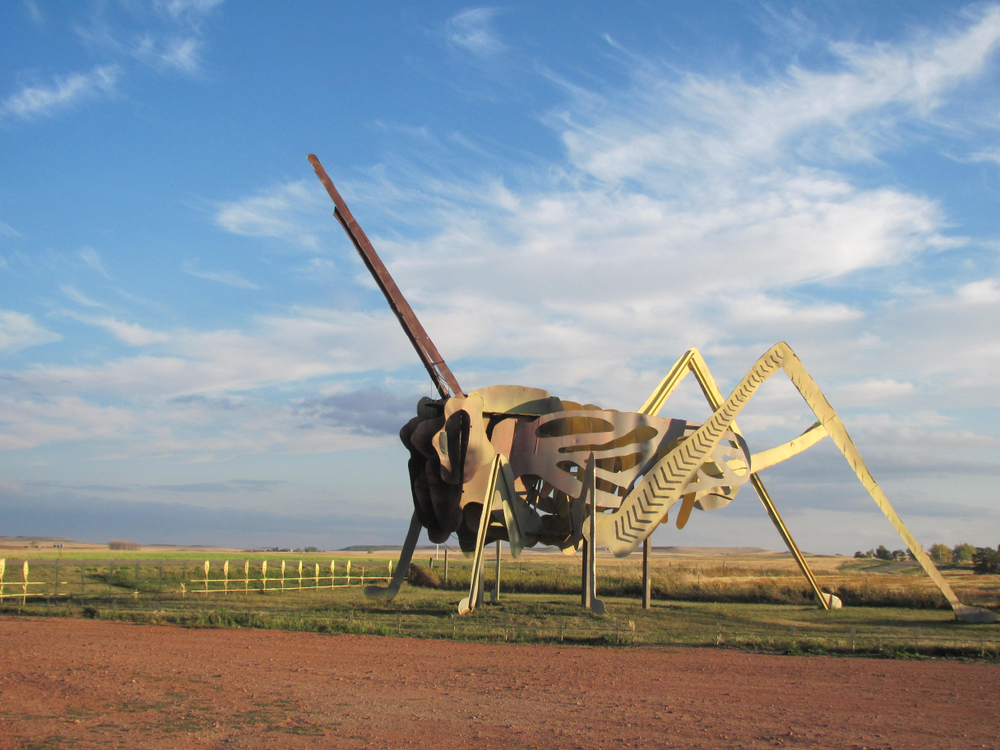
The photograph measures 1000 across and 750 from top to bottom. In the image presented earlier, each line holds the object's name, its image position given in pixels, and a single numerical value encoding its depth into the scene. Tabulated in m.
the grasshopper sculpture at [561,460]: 22.92
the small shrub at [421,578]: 40.91
